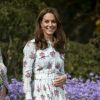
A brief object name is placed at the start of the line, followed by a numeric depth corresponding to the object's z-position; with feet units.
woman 18.75
